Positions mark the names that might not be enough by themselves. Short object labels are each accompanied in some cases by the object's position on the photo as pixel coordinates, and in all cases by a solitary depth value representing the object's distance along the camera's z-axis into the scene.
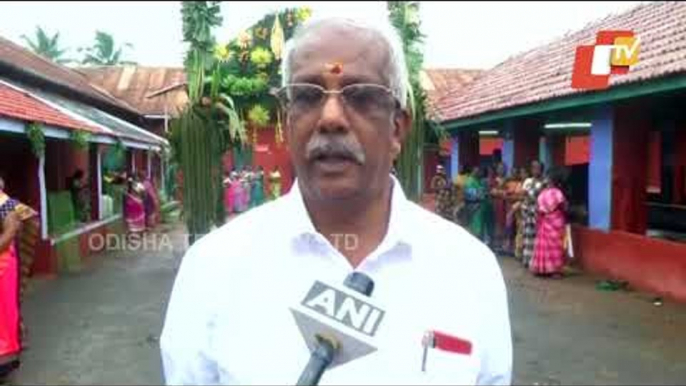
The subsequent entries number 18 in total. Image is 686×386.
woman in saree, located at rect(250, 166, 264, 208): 21.09
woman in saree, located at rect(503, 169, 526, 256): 11.91
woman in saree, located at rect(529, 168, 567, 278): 10.10
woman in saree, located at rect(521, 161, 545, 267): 10.44
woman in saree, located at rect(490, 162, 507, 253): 12.72
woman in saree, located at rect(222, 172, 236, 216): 19.83
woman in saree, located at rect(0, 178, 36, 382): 5.36
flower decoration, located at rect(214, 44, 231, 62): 7.41
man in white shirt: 1.36
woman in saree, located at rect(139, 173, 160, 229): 17.09
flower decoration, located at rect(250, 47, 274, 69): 7.07
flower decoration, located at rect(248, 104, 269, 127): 7.50
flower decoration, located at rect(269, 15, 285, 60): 6.93
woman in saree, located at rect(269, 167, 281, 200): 19.58
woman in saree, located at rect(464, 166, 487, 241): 12.71
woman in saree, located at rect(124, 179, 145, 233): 16.09
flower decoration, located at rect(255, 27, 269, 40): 7.13
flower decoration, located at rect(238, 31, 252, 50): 7.21
